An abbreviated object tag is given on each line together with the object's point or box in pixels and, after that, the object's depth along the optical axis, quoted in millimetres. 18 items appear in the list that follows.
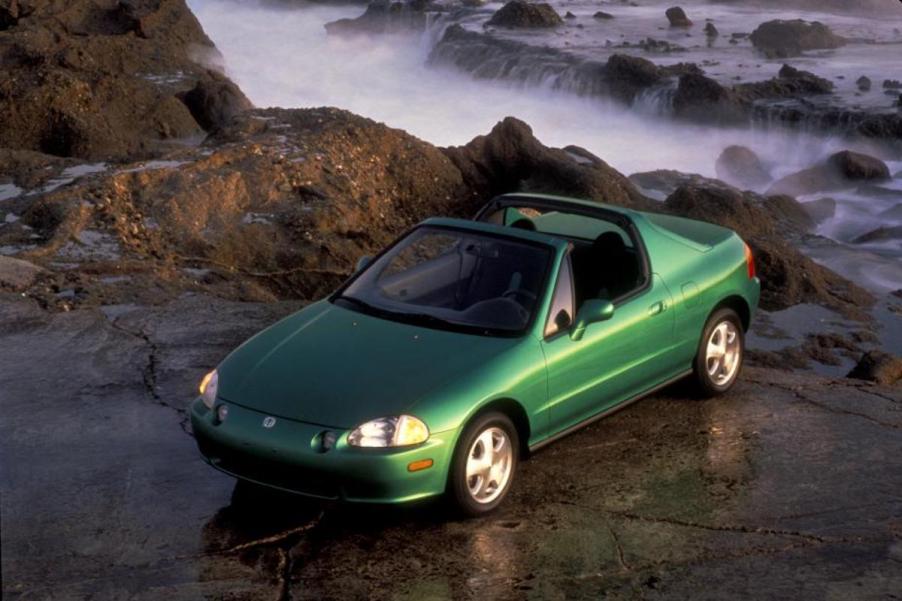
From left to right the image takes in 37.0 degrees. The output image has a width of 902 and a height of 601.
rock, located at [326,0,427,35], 47656
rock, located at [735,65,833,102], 30438
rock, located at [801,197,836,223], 20688
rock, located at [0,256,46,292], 10102
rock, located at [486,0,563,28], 44125
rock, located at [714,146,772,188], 25156
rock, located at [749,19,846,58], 38000
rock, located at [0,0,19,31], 24188
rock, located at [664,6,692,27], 43969
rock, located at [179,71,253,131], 19266
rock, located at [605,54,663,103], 32966
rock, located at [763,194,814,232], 19109
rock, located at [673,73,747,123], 29312
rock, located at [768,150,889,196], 23344
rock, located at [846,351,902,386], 10617
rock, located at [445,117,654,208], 15023
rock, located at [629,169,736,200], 21375
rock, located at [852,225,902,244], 19778
